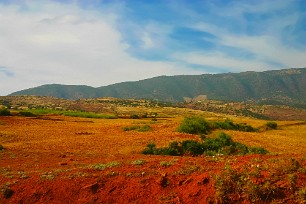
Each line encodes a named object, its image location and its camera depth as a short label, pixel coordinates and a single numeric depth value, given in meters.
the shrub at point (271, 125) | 53.40
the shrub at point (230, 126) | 42.71
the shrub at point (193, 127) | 35.53
